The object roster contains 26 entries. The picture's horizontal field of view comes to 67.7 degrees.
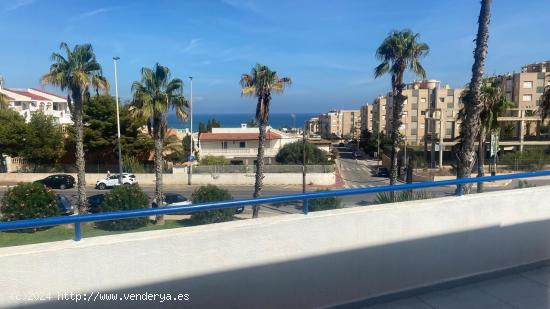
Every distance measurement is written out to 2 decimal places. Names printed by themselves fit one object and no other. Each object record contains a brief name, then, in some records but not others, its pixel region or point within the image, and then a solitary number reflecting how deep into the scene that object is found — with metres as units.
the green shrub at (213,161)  44.17
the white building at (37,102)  64.06
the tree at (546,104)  33.47
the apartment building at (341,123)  138.38
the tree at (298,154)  49.53
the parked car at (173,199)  23.54
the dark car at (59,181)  36.25
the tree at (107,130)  40.19
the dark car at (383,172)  49.21
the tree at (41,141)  39.22
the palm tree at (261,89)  24.77
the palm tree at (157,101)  22.72
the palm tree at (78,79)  21.58
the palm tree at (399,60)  26.83
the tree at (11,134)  38.25
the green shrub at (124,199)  12.02
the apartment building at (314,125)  174.57
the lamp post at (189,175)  40.06
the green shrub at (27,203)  14.02
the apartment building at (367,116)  114.88
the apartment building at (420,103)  81.31
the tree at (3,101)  21.45
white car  37.06
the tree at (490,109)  29.36
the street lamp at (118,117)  35.53
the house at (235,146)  52.38
